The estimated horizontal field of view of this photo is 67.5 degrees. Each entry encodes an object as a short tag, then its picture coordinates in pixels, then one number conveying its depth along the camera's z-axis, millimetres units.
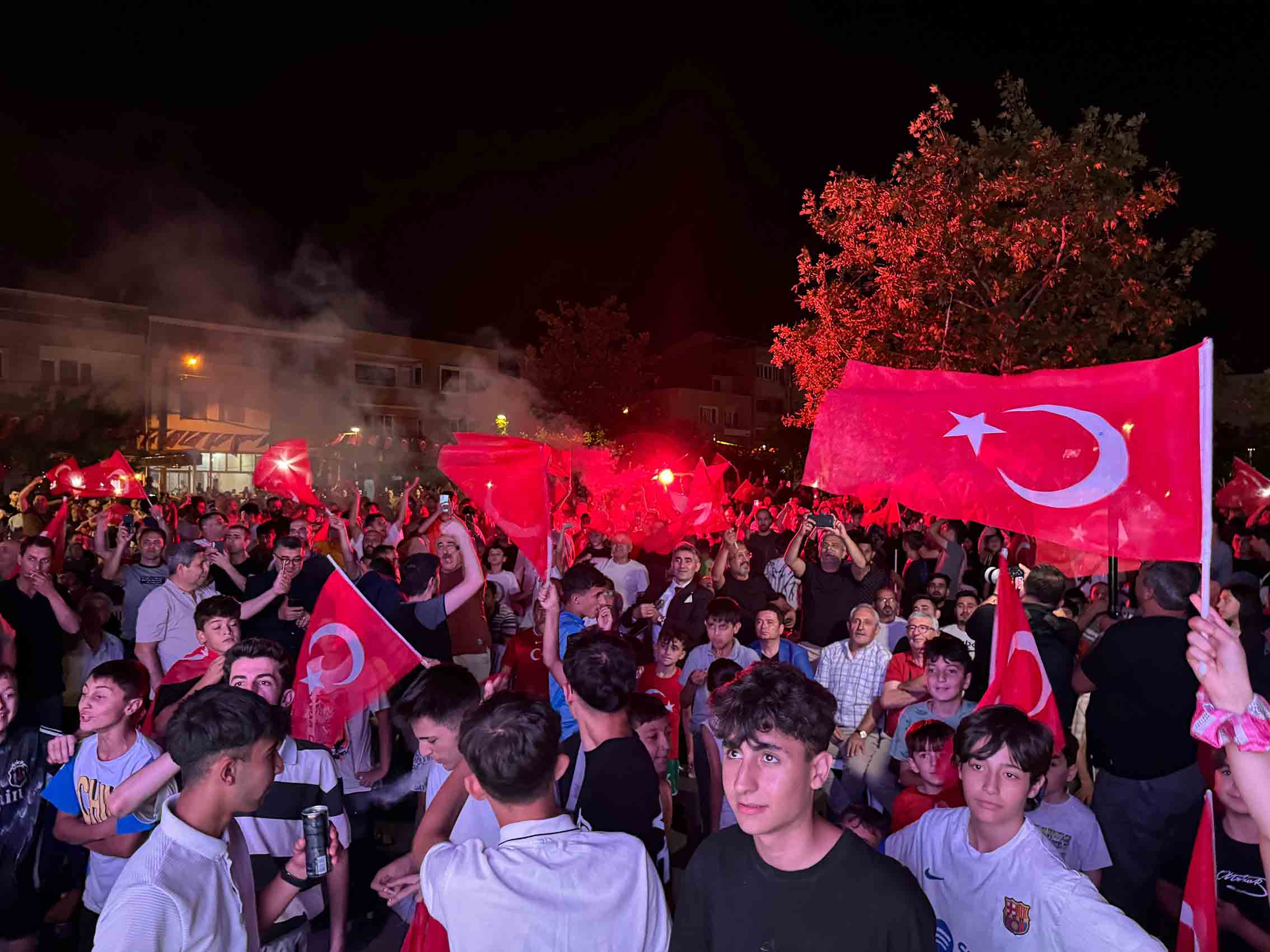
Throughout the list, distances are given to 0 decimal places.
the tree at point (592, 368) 41312
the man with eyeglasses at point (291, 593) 6988
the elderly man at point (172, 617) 6660
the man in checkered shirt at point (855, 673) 6465
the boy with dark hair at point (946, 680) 5309
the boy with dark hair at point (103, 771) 4105
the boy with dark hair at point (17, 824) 4250
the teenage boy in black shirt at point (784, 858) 2381
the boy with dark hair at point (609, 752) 3709
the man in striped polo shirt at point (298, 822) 4023
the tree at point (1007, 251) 17828
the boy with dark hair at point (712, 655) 6621
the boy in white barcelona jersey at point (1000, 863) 2838
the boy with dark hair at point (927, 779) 4457
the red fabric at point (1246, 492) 14148
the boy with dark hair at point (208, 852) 2521
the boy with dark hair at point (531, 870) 2637
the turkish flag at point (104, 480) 12836
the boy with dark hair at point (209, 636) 5477
